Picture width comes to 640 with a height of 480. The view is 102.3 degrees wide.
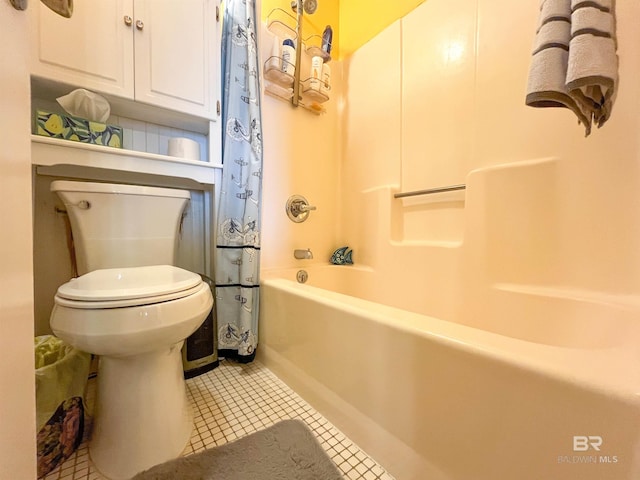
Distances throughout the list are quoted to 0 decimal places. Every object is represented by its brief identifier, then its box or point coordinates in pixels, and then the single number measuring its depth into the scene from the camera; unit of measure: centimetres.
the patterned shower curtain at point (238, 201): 117
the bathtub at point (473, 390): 38
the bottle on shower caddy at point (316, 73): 150
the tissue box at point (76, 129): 85
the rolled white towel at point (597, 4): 54
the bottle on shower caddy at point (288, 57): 140
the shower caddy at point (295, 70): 142
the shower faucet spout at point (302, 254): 151
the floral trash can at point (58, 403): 65
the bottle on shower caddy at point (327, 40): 161
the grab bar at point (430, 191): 119
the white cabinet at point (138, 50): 85
